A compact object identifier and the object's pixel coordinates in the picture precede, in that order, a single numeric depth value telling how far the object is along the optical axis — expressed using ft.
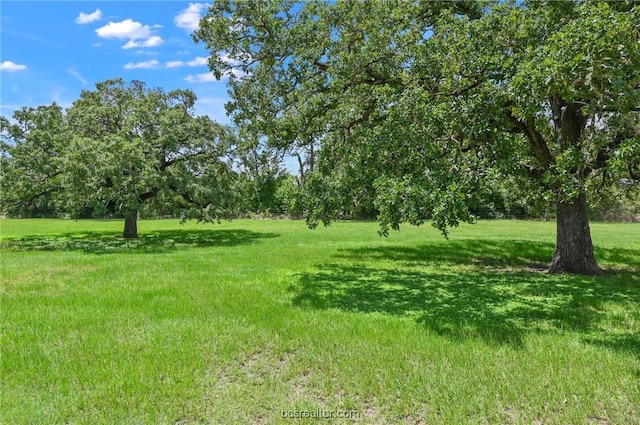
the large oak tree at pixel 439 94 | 21.13
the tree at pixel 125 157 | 56.13
